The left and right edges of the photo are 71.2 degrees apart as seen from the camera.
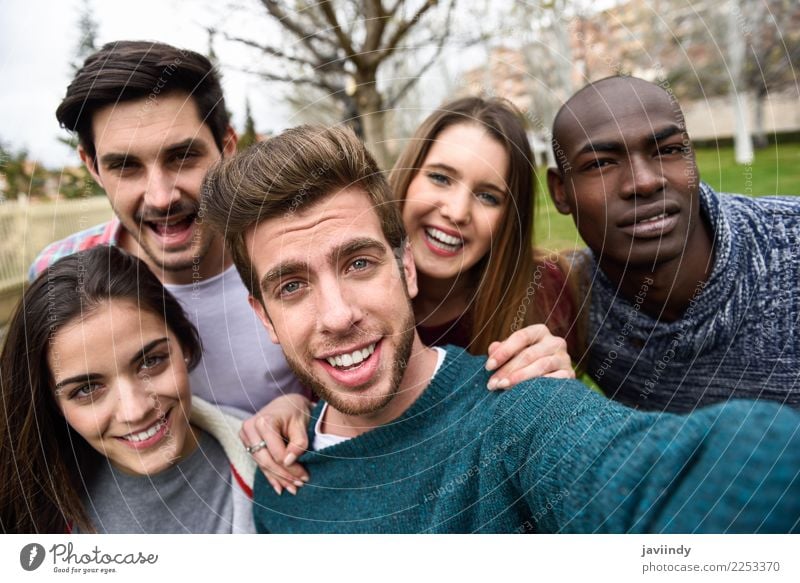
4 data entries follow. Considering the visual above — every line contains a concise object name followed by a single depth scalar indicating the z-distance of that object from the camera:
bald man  0.79
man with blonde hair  0.64
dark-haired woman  0.84
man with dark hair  0.86
